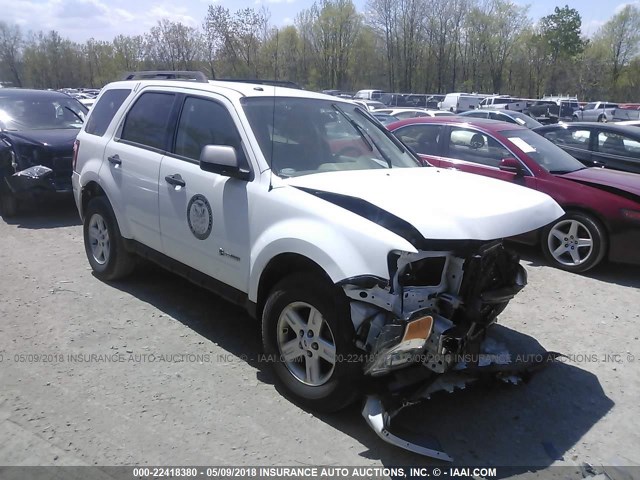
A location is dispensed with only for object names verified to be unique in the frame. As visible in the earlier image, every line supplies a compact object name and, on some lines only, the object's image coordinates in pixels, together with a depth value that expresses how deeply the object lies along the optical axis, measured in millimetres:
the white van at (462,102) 34156
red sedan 6145
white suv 3023
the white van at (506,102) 30906
